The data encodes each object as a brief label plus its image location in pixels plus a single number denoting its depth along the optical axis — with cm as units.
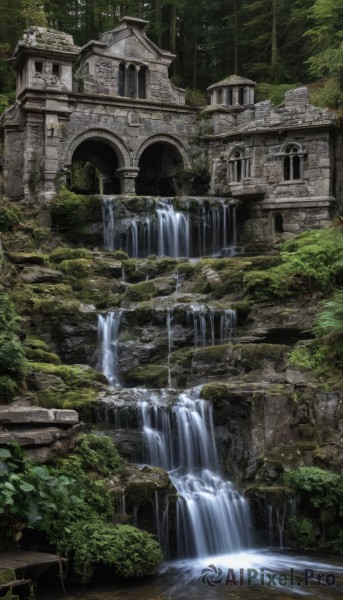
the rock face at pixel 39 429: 1095
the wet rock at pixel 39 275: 1905
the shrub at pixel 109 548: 1019
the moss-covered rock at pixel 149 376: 1650
